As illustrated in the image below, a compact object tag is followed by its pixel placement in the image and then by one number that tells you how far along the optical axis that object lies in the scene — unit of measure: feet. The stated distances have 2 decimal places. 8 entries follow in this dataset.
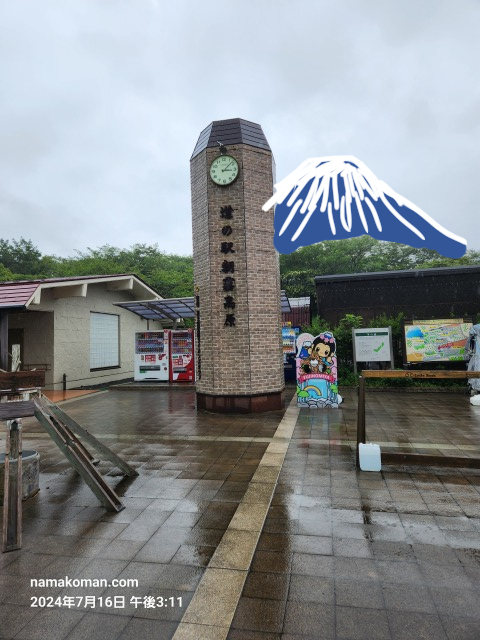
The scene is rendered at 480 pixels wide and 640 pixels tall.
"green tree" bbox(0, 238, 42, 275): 126.62
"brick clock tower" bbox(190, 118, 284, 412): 30.91
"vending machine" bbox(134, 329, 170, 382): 49.62
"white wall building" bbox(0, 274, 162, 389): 45.34
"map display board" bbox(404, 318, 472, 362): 40.47
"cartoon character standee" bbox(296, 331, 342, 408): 32.58
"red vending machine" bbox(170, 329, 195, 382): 49.14
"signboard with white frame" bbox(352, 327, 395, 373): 42.52
